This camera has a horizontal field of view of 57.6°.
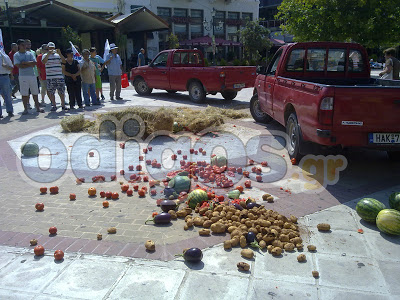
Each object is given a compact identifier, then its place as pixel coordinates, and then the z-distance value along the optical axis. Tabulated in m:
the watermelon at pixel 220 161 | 6.43
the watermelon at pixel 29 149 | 7.38
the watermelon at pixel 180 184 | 5.31
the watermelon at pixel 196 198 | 4.82
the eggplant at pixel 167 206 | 4.70
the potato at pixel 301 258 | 3.62
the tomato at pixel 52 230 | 4.21
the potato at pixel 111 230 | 4.22
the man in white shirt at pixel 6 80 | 10.66
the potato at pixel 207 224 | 4.28
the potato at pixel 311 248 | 3.81
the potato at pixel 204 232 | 4.12
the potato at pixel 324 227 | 4.22
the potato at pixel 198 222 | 4.34
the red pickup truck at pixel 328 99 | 5.25
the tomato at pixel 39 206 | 4.86
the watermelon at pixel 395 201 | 4.53
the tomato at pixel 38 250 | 3.77
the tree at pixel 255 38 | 33.53
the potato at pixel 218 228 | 4.15
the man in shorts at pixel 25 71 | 10.97
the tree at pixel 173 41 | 33.41
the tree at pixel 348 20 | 10.98
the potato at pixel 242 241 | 3.87
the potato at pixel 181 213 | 4.60
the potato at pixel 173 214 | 4.57
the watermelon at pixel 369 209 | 4.34
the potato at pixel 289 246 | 3.83
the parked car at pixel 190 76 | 13.19
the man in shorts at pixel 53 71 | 11.64
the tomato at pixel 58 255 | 3.68
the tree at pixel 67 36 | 25.69
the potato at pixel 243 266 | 3.46
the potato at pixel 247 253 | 3.67
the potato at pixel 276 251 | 3.74
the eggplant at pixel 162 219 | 4.40
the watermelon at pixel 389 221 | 4.05
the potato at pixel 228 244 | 3.84
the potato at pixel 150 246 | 3.81
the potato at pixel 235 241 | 3.88
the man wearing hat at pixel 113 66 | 13.99
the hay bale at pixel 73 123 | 9.25
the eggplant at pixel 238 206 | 4.62
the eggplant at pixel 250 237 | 3.91
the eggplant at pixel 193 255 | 3.55
